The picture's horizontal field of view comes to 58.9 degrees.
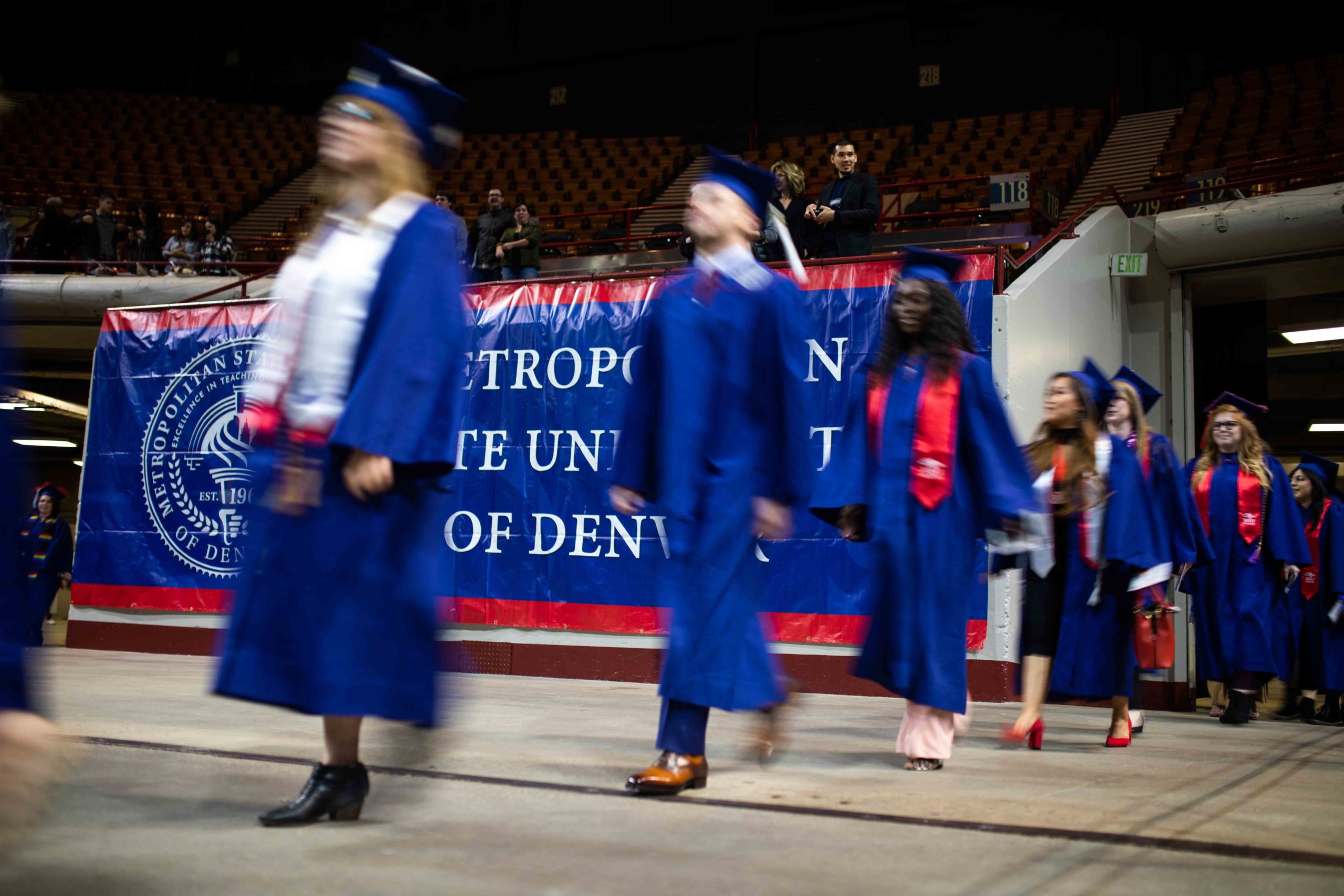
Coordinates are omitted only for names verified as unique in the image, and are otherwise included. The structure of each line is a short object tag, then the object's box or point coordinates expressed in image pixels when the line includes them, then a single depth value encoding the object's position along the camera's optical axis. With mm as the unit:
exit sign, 8500
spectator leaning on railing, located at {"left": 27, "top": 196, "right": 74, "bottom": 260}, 13492
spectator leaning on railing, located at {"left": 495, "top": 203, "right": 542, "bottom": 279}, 9602
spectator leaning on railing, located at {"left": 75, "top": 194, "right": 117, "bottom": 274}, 13594
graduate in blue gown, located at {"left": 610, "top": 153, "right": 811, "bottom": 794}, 2822
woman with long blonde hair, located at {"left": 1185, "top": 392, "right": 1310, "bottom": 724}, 6664
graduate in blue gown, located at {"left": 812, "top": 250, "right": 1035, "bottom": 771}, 3568
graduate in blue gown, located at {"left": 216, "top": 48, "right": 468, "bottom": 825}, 2137
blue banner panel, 7004
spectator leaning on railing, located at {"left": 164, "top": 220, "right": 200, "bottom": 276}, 12969
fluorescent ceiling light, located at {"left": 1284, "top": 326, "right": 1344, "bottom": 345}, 12211
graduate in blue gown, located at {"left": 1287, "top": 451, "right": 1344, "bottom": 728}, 7168
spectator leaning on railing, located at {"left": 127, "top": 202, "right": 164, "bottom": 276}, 13703
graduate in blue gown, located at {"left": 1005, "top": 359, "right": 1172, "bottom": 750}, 4660
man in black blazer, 7184
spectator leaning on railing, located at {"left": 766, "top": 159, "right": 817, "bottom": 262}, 6828
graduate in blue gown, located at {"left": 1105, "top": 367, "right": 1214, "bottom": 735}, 5094
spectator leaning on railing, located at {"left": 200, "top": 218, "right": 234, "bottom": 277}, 12820
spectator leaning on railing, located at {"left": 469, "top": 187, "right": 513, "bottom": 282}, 9898
